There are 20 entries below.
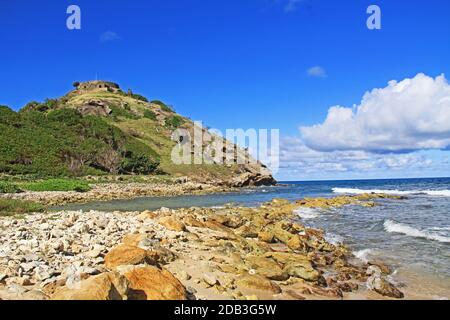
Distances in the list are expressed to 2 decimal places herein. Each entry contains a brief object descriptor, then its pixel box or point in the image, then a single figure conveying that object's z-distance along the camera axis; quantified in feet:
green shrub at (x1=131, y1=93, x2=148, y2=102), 399.85
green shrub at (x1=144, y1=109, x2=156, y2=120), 327.22
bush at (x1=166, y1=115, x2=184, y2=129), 319.88
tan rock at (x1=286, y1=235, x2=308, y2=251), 43.62
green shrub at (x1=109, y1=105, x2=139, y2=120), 316.77
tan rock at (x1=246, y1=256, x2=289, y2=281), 29.32
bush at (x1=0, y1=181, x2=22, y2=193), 103.60
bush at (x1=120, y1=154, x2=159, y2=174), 199.72
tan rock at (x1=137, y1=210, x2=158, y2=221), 49.48
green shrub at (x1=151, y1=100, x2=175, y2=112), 379.88
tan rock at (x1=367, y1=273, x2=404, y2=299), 27.89
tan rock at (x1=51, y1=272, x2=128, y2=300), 17.52
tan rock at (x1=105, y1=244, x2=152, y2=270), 25.67
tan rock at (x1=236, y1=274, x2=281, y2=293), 26.40
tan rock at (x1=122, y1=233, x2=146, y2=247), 32.67
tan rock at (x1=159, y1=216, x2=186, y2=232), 41.55
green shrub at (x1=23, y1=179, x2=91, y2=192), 116.53
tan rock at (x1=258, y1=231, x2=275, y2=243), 47.21
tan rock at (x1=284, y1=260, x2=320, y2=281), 29.94
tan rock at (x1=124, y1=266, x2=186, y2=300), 20.71
